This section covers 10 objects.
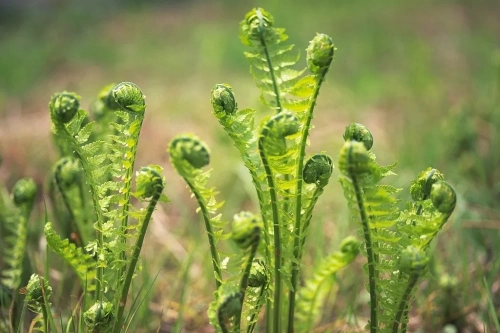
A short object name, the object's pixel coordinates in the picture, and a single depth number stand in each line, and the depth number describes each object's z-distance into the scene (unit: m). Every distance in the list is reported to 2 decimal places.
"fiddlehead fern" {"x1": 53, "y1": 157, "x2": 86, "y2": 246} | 1.09
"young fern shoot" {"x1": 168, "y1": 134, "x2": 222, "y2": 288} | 0.86
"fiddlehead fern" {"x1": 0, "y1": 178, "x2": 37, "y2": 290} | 1.09
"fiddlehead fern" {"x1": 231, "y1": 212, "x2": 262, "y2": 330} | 0.86
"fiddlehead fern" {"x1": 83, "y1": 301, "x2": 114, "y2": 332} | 0.92
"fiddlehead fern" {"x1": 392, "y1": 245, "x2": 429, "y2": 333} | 0.89
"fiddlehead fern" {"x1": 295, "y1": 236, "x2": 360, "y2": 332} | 1.04
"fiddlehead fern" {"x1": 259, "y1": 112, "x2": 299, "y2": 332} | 0.89
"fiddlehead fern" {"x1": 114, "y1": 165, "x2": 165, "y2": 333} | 0.89
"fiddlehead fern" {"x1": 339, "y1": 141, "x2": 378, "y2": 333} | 0.86
